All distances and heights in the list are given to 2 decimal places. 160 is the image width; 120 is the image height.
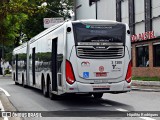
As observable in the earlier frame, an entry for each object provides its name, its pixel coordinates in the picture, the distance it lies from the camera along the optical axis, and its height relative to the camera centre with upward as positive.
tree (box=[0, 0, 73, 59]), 12.05 +1.72
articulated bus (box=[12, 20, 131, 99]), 13.65 +0.11
